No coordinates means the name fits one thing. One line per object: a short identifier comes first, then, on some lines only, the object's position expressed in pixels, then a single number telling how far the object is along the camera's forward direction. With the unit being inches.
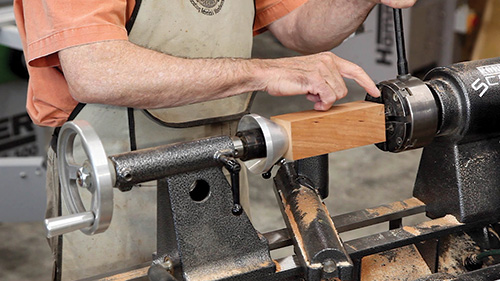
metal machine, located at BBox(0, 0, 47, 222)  111.9
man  63.0
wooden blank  60.1
